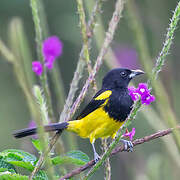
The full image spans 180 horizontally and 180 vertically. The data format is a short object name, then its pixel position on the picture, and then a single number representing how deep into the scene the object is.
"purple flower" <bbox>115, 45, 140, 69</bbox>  10.37
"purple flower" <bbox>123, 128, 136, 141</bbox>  5.14
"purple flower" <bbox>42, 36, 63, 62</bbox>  6.43
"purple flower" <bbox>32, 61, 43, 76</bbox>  5.67
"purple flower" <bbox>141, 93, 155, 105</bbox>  4.19
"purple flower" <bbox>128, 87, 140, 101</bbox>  4.42
